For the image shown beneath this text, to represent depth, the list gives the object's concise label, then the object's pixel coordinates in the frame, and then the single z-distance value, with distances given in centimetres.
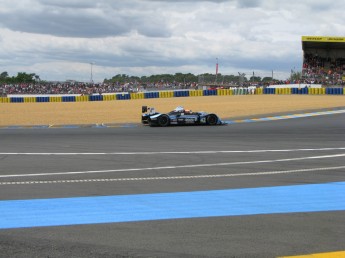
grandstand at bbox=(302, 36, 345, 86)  4716
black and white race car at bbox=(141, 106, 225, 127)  2031
